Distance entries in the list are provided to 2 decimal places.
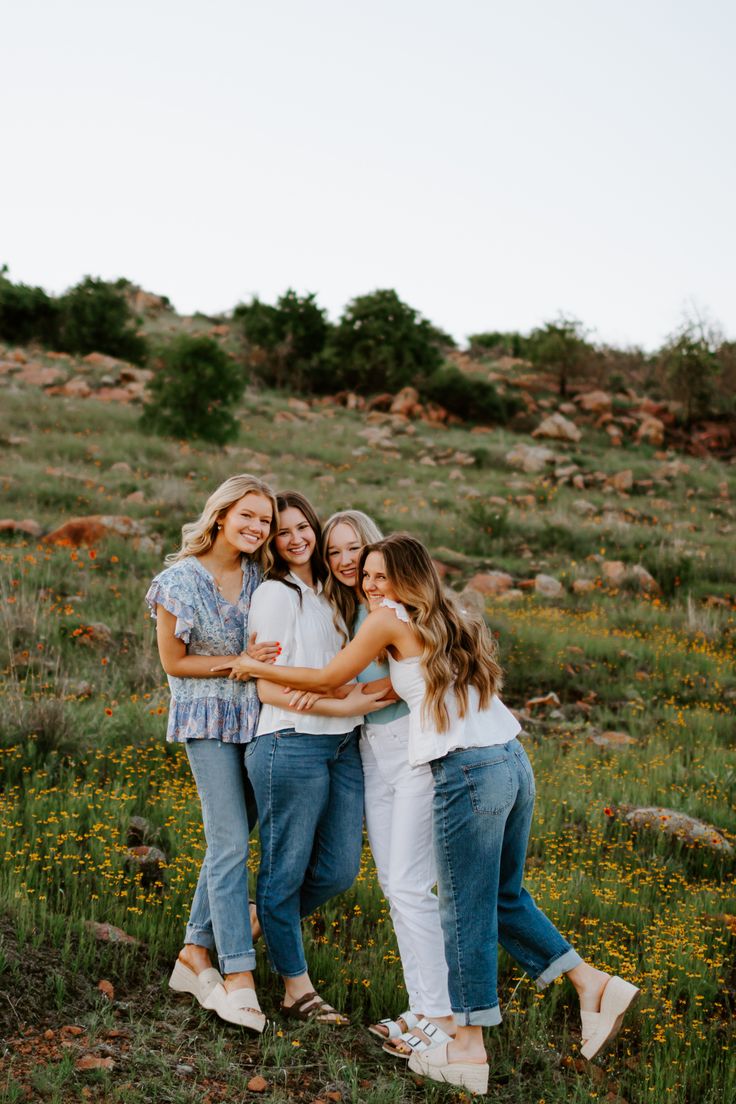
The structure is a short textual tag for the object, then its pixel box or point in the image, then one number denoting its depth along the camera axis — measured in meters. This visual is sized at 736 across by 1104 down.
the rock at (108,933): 3.86
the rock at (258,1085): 3.08
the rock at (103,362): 25.70
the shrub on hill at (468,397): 28.50
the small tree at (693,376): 29.86
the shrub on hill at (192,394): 18.69
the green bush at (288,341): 31.31
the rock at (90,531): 10.52
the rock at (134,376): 24.89
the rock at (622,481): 19.41
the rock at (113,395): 22.10
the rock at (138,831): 4.95
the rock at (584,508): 16.61
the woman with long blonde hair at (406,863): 3.44
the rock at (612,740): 7.13
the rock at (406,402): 27.47
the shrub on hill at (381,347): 30.22
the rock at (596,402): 30.17
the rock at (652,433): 27.80
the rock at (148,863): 4.57
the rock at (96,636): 7.72
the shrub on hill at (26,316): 30.22
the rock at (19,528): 10.68
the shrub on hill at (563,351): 32.66
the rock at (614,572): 12.06
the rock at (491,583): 11.43
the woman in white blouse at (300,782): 3.54
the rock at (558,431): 26.20
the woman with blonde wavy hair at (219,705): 3.53
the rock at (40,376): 22.59
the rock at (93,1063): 3.00
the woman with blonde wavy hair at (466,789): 3.31
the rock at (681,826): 5.40
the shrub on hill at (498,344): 40.47
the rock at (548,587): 11.48
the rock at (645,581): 12.03
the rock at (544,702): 8.11
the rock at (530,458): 20.92
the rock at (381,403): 28.45
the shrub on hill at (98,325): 29.34
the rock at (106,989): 3.53
